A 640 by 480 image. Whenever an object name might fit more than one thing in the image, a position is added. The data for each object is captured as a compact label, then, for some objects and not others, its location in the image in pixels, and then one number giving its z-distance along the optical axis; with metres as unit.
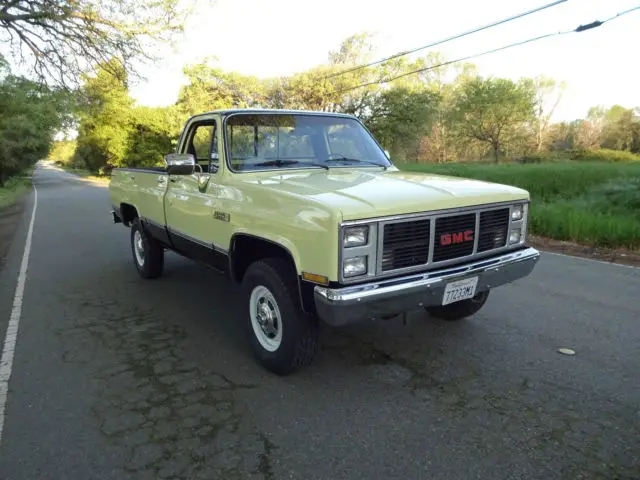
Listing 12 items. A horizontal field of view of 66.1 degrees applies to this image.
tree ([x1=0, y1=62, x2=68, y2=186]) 28.66
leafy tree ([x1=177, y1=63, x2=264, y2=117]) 38.34
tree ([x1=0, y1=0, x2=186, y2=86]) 11.82
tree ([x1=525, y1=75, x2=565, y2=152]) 58.44
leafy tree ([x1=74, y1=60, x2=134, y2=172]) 41.81
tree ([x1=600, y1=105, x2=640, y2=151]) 51.72
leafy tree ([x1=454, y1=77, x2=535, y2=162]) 45.31
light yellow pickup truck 3.09
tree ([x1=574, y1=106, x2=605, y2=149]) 60.08
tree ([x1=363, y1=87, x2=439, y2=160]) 40.47
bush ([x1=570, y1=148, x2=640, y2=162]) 35.38
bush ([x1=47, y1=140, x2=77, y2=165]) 126.81
